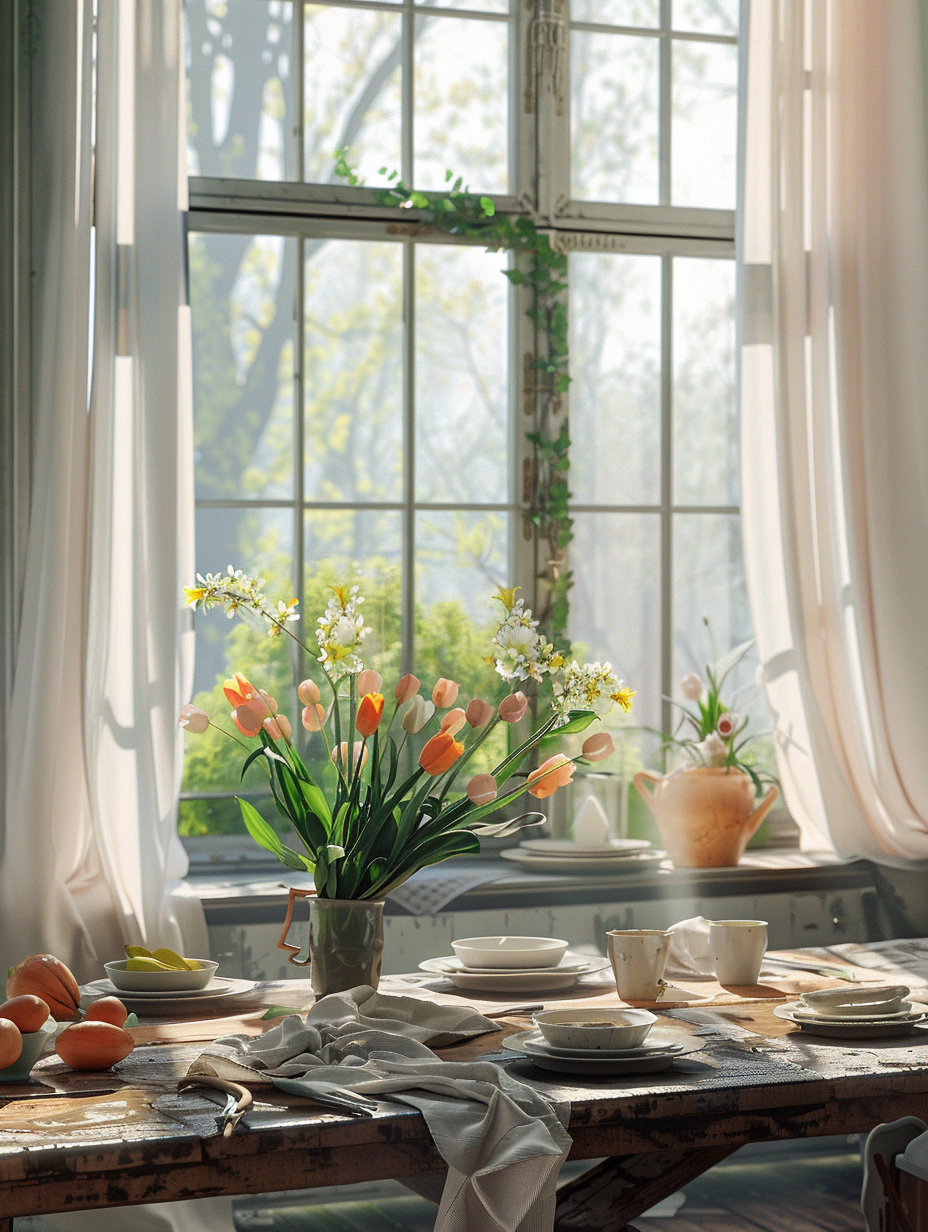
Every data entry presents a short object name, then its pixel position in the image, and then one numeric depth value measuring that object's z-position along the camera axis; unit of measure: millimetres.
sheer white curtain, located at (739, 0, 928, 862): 3334
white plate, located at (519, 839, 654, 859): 3186
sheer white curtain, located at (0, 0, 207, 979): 2744
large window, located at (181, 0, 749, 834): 3211
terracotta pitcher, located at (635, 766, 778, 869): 3215
